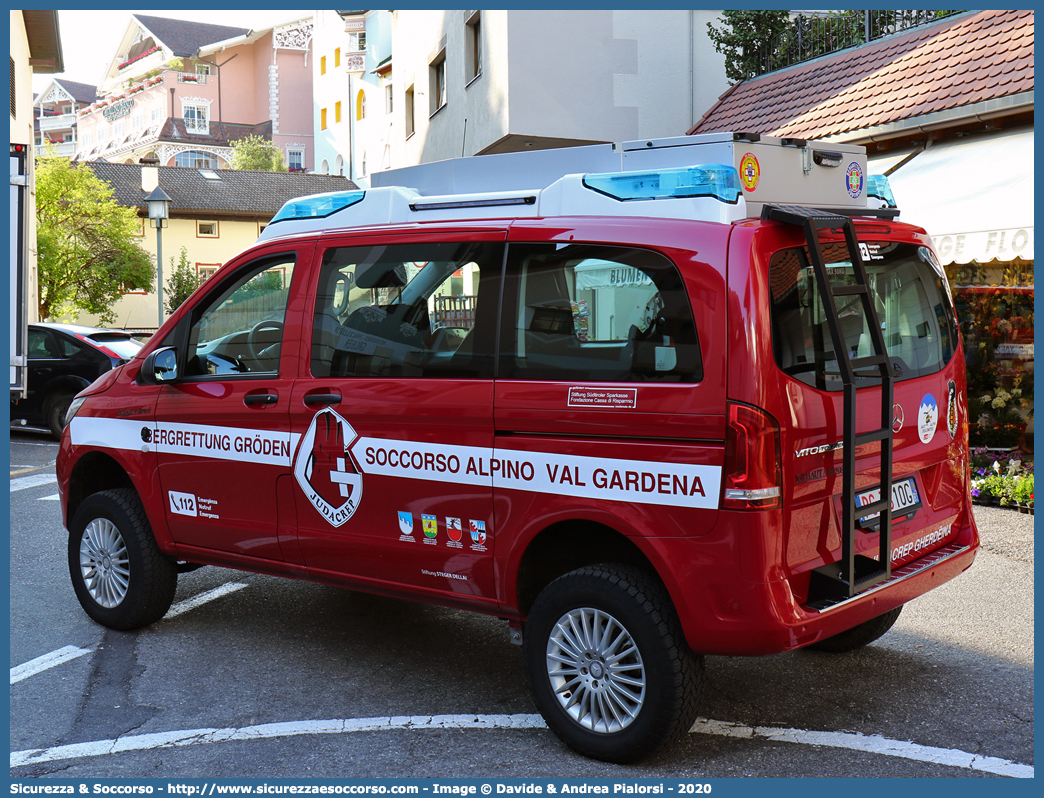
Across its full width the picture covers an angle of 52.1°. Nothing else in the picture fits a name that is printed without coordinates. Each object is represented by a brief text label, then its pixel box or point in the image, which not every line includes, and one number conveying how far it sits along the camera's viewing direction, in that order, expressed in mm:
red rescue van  3695
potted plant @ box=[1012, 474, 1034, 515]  8625
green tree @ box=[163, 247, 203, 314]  36797
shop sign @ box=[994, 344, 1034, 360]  10164
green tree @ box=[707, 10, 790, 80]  16375
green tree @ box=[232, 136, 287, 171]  74688
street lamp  21822
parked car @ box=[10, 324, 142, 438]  14234
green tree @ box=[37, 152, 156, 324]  33812
